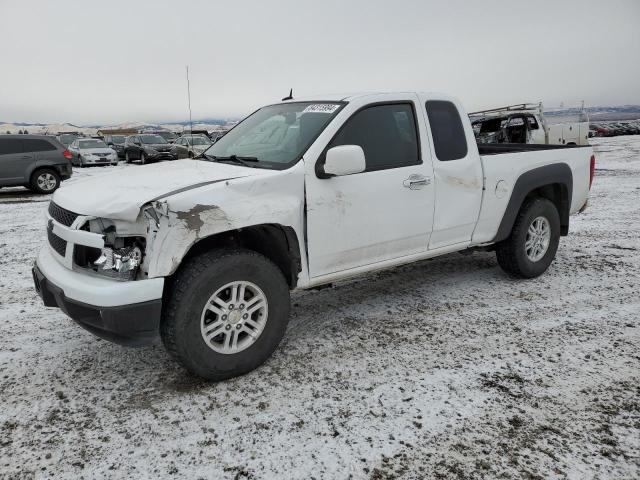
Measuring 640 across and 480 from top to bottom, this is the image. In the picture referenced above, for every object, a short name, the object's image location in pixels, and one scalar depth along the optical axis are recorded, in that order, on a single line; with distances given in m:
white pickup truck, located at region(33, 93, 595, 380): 2.75
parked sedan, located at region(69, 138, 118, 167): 22.25
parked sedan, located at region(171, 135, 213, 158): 21.36
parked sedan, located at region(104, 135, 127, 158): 28.14
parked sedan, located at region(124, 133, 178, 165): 23.06
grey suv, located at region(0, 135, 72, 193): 12.51
